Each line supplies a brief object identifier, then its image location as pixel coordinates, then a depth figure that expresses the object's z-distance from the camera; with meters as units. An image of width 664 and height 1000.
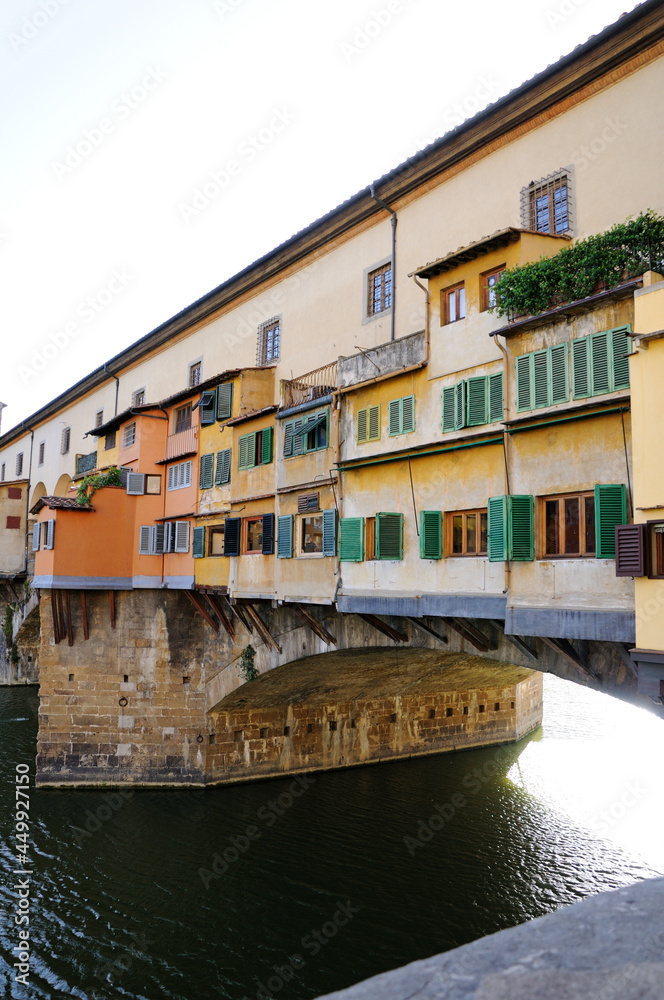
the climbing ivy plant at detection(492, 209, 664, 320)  10.68
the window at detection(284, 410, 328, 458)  17.52
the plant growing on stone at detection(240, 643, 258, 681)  21.66
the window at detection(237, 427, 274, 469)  19.94
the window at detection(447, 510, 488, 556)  13.26
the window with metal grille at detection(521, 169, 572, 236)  14.58
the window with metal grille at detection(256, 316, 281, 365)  23.88
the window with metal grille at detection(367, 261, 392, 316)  19.36
